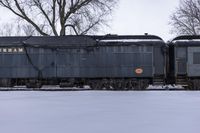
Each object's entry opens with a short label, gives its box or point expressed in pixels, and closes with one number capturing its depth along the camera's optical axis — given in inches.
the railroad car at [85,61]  1083.3
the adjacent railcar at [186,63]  1063.0
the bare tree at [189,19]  2176.4
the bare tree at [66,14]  1598.2
